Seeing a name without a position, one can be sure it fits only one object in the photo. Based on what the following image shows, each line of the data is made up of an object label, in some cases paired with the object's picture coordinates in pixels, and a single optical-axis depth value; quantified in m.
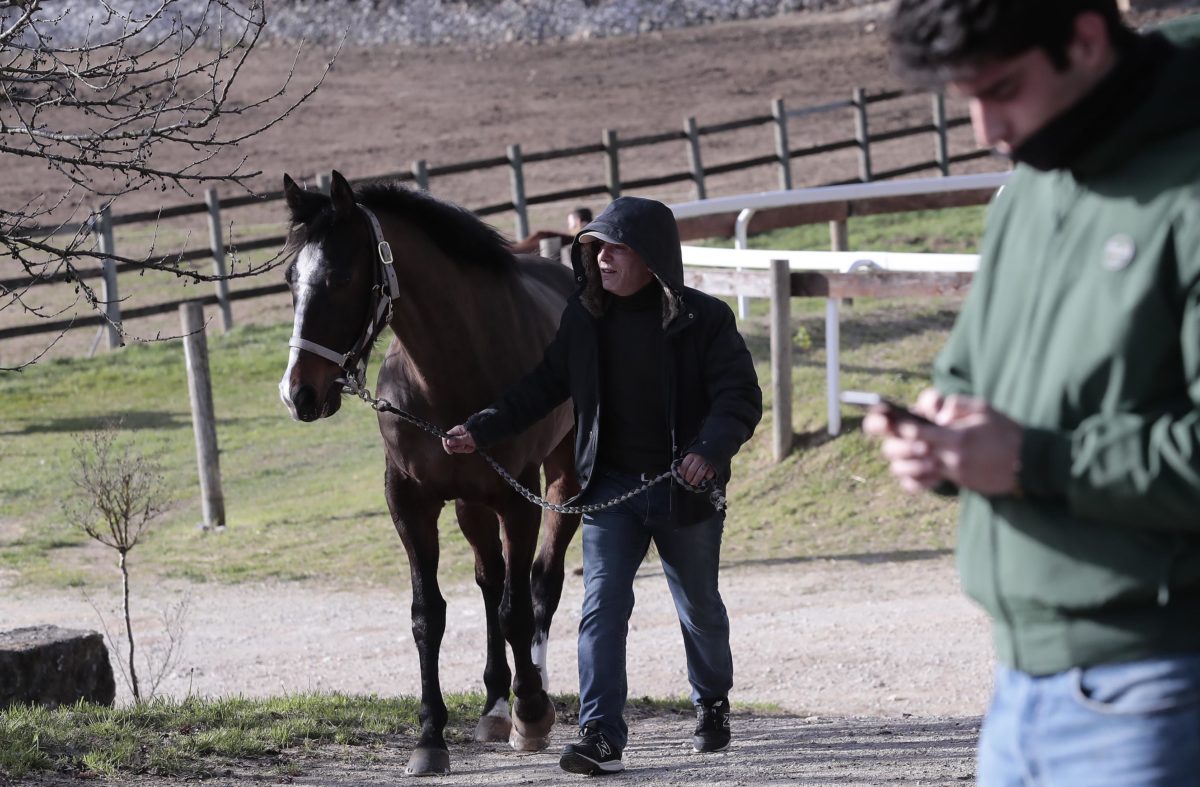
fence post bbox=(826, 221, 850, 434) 21.62
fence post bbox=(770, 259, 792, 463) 21.86
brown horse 10.73
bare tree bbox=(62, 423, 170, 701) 15.66
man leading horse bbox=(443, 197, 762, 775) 10.15
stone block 13.22
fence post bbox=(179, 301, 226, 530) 24.56
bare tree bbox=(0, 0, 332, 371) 9.69
